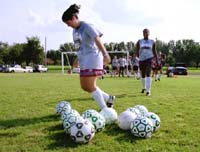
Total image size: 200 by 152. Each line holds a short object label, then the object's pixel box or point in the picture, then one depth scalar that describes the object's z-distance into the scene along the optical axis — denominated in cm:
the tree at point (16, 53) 8781
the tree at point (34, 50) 8194
